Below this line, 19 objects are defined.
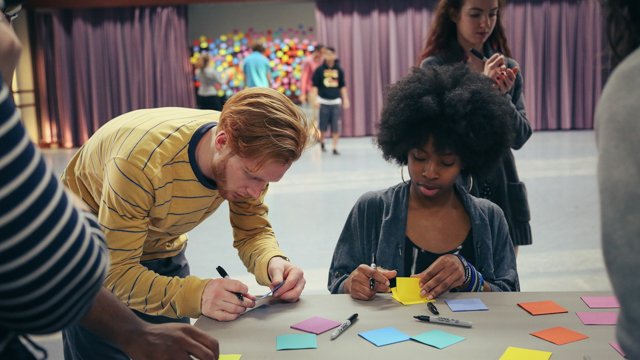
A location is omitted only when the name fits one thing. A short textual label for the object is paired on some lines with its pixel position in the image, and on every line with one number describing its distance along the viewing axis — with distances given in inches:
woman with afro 64.4
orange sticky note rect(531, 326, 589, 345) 42.9
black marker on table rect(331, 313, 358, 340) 44.3
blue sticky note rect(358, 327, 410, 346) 43.2
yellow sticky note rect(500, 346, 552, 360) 40.1
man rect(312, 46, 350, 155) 309.0
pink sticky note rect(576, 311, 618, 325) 45.6
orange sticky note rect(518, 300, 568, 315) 48.0
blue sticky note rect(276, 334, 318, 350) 42.9
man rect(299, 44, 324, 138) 342.6
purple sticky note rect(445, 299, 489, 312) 49.2
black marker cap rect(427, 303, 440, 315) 48.5
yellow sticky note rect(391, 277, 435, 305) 52.0
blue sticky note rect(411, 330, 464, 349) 42.6
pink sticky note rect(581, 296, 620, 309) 48.6
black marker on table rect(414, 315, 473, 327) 45.7
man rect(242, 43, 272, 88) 335.3
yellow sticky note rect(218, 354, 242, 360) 41.1
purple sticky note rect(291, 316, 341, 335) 45.9
